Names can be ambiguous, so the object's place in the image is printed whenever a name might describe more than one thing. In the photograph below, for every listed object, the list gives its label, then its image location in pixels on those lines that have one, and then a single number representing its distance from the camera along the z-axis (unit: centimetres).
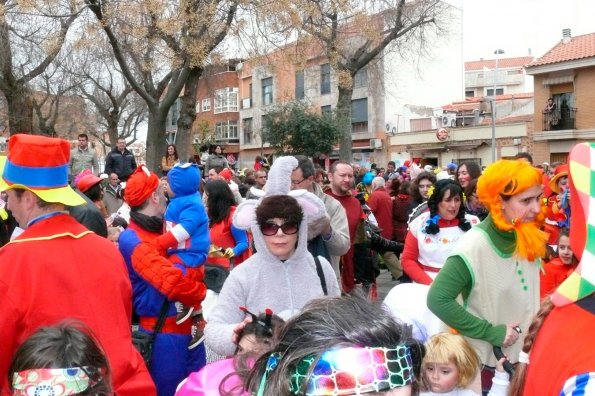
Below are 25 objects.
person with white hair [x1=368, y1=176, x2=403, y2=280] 882
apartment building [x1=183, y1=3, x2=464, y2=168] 3984
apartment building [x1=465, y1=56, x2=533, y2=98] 6153
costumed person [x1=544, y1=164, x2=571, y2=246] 553
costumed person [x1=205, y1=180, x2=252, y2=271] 571
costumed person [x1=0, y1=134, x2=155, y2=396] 251
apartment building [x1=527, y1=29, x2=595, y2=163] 3073
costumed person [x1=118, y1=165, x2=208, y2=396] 391
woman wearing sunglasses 307
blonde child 331
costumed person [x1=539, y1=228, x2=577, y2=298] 446
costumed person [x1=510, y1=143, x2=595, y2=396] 139
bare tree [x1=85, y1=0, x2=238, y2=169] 1330
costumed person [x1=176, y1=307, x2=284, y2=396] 177
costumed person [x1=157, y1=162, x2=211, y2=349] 412
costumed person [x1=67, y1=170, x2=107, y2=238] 425
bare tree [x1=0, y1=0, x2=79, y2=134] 1357
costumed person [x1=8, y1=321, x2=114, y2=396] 218
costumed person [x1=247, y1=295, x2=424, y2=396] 117
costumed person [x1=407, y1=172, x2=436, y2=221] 727
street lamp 4666
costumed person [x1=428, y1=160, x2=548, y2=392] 305
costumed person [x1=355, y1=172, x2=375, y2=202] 1225
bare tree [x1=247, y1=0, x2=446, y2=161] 1444
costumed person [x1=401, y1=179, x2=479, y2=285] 461
